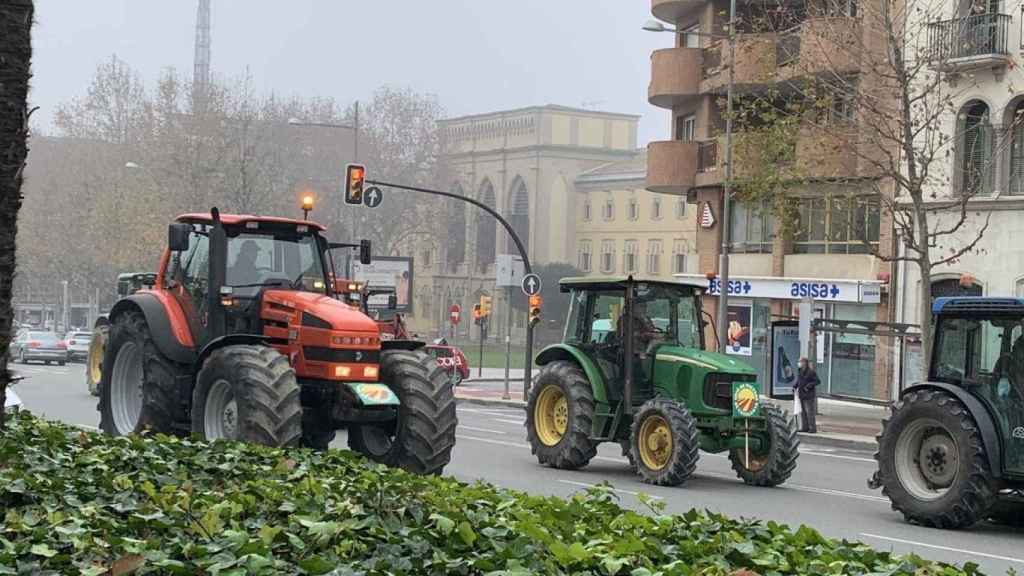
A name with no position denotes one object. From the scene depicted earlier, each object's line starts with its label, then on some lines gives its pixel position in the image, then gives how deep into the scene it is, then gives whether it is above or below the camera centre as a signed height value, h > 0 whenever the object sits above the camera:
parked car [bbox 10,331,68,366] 55.59 -2.90
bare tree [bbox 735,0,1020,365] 29.08 +3.37
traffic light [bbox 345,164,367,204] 38.94 +2.42
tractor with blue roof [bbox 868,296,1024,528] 14.88 -1.27
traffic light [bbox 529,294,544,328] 39.41 -0.63
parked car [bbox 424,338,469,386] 47.41 -2.46
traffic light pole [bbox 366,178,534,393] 40.84 -1.44
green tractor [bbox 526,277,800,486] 18.53 -1.32
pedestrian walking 31.84 -2.07
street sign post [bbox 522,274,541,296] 40.16 -0.02
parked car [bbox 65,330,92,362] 60.94 -3.02
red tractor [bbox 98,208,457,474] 15.28 -0.82
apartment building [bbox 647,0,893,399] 34.00 +2.29
